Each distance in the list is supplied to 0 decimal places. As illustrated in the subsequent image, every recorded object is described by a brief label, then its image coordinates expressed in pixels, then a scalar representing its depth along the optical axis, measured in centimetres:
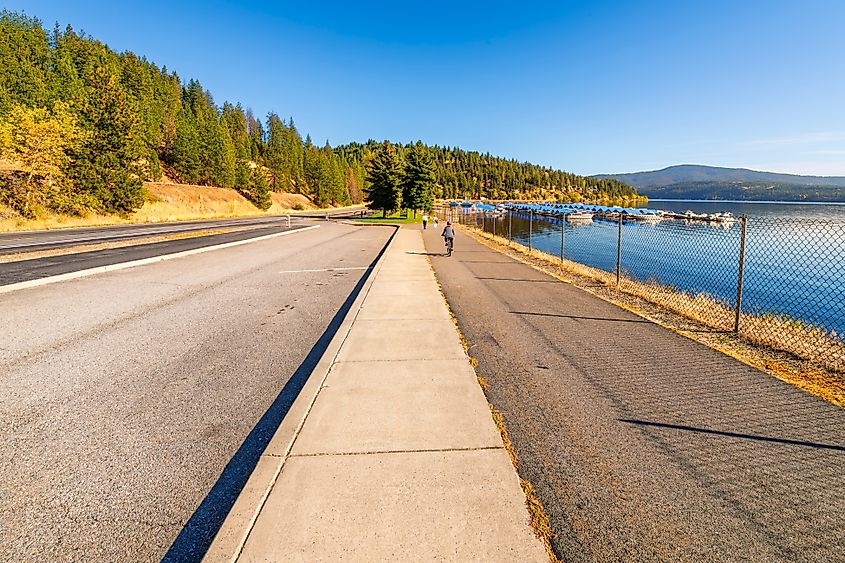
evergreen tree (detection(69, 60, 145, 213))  3394
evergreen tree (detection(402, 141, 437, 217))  4431
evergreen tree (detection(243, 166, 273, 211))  7038
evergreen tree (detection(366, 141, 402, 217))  4538
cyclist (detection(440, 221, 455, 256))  1623
